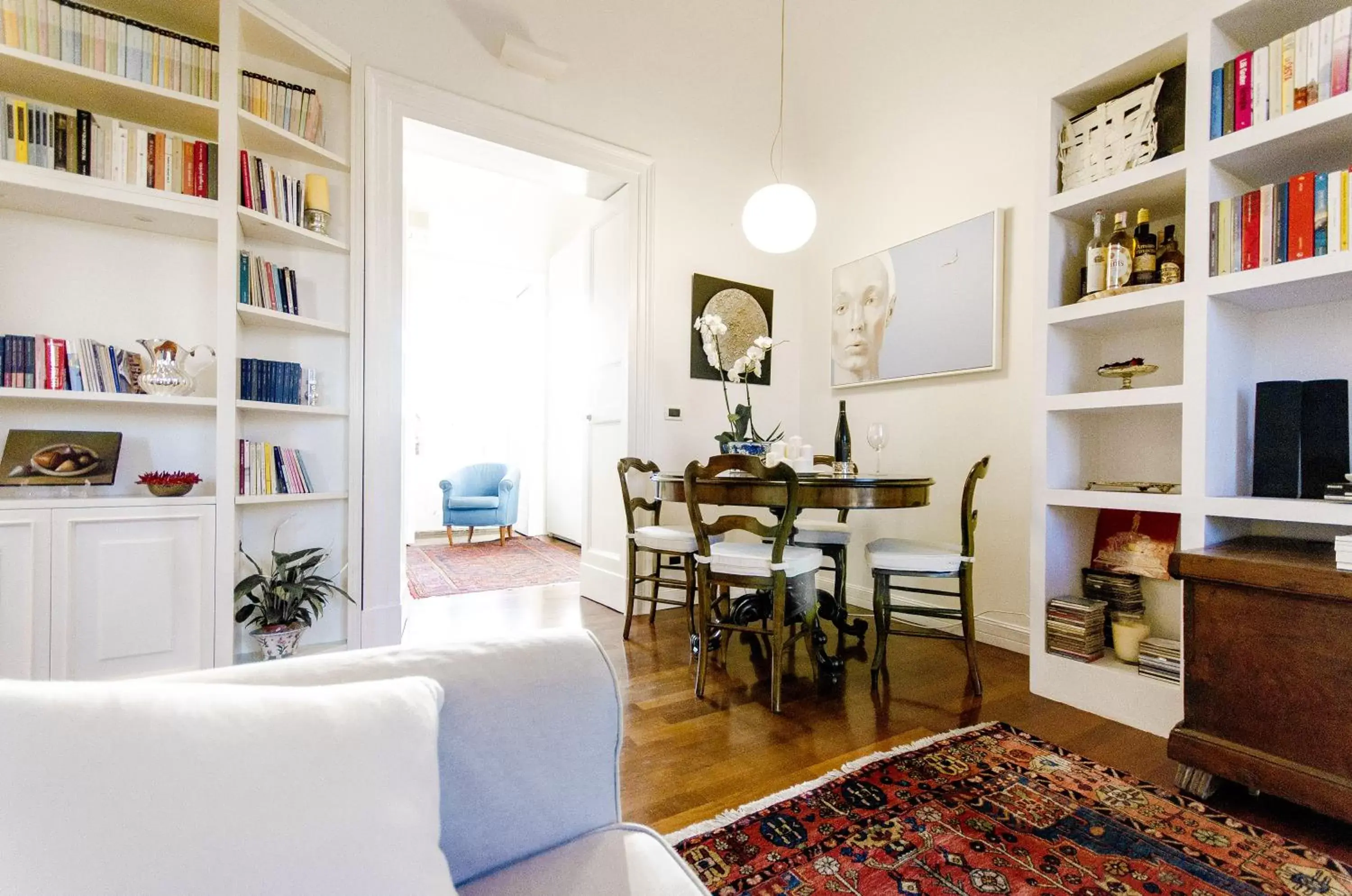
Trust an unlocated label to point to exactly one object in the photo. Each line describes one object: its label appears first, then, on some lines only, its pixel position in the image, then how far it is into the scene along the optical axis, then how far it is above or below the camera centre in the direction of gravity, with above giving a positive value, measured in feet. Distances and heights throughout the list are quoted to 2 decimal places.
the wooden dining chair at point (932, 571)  7.41 -1.60
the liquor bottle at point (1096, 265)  7.13 +2.32
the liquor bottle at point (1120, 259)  6.86 +2.30
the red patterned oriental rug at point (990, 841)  4.08 -3.07
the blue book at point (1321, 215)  5.38 +2.24
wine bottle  8.54 +0.12
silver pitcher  6.86 +0.86
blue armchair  18.78 -1.75
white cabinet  5.80 -1.60
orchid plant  9.45 +1.41
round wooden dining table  6.87 -0.54
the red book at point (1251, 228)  5.82 +2.28
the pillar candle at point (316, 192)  8.04 +3.55
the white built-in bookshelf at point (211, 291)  6.51 +1.95
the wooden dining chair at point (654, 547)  9.21 -1.63
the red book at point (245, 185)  7.32 +3.31
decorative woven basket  6.69 +3.83
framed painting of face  9.42 +2.59
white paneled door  11.57 +1.10
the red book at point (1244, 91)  5.85 +3.69
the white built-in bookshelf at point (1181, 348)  5.81 +1.22
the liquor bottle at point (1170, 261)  6.49 +2.20
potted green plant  7.27 -2.06
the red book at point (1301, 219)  5.48 +2.25
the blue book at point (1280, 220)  5.64 +2.29
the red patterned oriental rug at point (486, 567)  13.48 -3.29
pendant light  9.37 +3.80
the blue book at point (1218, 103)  6.02 +3.67
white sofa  2.24 -1.34
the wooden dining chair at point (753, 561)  6.94 -1.43
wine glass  8.23 +0.18
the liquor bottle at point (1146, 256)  6.74 +2.30
